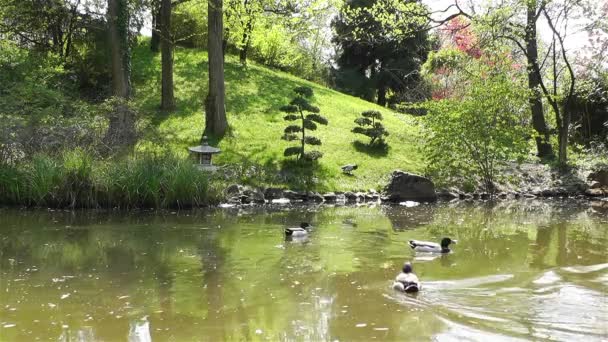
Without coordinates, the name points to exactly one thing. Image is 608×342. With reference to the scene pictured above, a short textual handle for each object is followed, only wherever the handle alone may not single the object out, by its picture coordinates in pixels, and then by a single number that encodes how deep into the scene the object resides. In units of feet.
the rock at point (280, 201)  53.16
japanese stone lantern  53.06
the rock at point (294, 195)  54.54
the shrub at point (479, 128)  56.34
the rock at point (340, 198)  55.77
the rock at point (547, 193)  61.52
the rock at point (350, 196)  56.40
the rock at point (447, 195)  58.70
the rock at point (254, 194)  52.60
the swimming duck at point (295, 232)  34.01
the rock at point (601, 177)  61.26
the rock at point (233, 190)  51.87
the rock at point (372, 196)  56.75
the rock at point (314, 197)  55.01
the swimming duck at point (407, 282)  22.06
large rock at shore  55.93
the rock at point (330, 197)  55.36
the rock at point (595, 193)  60.23
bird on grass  60.29
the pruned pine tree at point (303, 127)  58.49
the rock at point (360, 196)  56.64
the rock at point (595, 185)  60.90
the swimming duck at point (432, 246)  30.25
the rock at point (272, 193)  53.79
